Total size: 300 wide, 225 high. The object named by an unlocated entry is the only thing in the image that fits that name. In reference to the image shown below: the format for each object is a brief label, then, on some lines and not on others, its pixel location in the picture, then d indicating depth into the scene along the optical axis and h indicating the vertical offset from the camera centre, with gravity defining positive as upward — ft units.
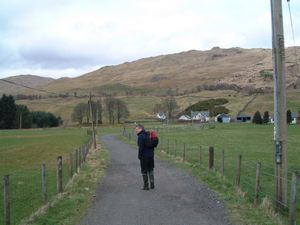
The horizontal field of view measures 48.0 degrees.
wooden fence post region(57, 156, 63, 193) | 35.43 -6.29
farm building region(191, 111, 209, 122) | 364.02 +1.00
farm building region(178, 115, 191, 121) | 369.39 -1.11
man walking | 35.73 -4.04
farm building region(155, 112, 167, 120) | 371.70 +1.36
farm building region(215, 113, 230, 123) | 349.32 -1.30
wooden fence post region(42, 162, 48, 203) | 31.92 -6.16
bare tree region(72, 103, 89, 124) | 329.80 +5.53
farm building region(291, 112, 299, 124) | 294.32 -0.60
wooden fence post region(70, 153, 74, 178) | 46.04 -6.55
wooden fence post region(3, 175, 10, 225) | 24.53 -5.90
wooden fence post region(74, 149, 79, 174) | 50.80 -6.79
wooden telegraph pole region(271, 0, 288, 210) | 28.85 +0.73
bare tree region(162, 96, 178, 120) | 369.91 +12.34
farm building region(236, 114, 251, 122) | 345.55 -1.92
